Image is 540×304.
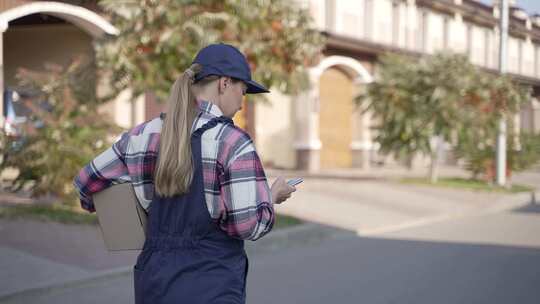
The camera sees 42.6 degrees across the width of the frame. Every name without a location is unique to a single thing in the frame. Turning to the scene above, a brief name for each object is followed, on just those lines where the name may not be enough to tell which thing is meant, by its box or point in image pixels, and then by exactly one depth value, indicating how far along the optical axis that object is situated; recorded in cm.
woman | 232
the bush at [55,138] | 966
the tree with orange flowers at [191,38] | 973
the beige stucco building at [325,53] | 1619
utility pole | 1786
